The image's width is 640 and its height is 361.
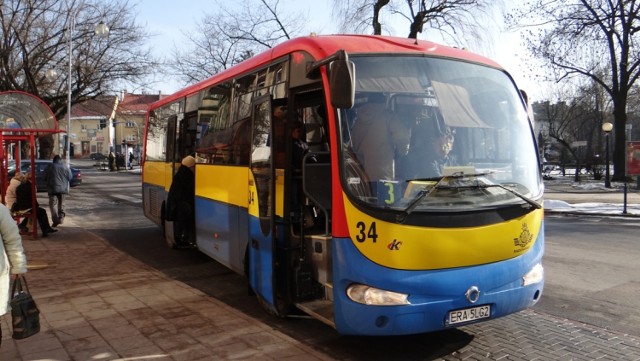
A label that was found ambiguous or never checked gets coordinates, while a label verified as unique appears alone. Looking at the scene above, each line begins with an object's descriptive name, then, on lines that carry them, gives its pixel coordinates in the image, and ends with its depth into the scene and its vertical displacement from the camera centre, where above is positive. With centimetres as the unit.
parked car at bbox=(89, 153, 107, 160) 7260 +38
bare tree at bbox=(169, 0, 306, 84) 3109 +642
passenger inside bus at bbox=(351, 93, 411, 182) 435 +19
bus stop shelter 1128 +88
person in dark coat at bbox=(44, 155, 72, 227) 1358 -63
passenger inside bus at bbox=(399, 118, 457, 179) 439 +9
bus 418 -25
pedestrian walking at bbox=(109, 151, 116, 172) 5175 -43
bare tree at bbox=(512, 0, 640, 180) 3030 +718
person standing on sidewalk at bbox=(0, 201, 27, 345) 364 -69
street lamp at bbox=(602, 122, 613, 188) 3208 -100
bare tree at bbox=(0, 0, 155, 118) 2659 +571
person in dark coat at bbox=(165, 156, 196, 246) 871 -59
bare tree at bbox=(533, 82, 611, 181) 4259 +433
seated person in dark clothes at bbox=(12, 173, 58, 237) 1139 -83
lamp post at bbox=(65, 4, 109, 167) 2269 +566
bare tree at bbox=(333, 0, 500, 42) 2711 +787
